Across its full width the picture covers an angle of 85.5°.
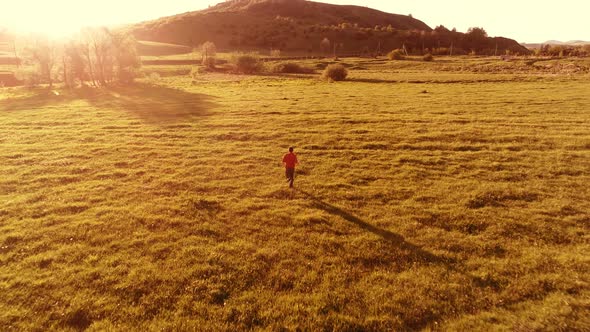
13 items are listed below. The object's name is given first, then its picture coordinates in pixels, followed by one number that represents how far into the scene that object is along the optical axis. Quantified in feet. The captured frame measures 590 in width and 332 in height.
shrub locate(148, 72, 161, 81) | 243.60
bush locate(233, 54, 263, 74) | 322.34
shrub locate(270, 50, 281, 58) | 461.12
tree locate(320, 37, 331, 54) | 566.35
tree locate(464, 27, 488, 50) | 641.40
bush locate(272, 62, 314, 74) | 315.53
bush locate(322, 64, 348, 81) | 233.76
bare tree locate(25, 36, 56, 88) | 208.85
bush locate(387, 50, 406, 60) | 417.28
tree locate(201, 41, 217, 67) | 352.28
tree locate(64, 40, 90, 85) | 210.79
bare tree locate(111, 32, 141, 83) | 229.25
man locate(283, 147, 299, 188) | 56.75
